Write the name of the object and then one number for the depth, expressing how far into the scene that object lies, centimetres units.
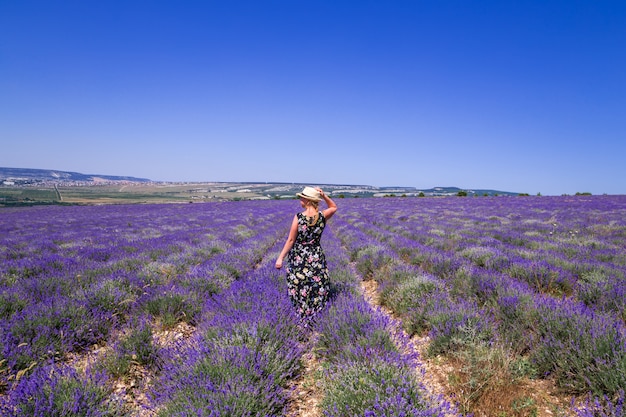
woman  387
